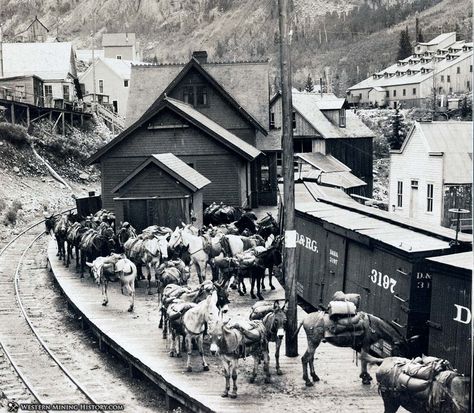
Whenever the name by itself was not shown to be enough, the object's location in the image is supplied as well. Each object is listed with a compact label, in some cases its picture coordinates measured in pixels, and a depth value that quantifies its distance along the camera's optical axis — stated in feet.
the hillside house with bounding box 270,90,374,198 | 165.89
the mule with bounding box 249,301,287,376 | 50.42
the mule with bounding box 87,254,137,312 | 68.49
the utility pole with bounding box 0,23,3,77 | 215.31
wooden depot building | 116.98
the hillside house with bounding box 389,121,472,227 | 116.26
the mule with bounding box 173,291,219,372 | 50.21
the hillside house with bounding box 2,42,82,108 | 223.30
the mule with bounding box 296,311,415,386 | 47.03
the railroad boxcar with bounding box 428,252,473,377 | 43.06
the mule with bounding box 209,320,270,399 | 45.70
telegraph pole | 53.36
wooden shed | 97.50
